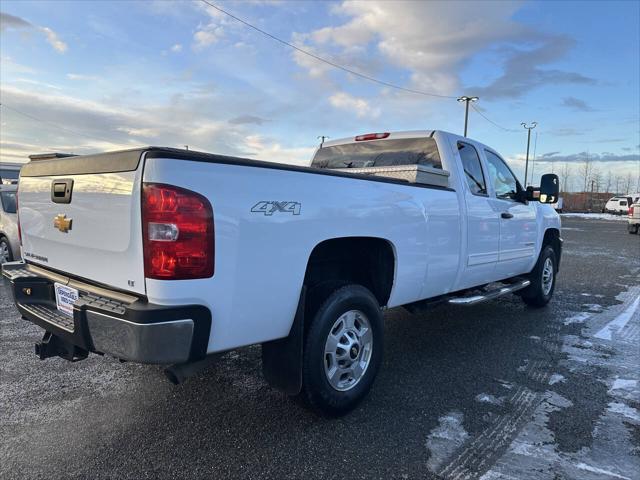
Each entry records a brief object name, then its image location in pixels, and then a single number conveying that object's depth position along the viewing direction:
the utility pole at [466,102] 39.34
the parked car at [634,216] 21.25
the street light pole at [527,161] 52.88
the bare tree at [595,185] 71.22
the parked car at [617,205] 47.43
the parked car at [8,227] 7.96
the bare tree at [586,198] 60.06
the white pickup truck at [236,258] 2.29
